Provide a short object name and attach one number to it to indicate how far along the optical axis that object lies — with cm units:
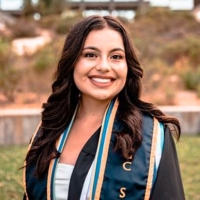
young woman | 128
